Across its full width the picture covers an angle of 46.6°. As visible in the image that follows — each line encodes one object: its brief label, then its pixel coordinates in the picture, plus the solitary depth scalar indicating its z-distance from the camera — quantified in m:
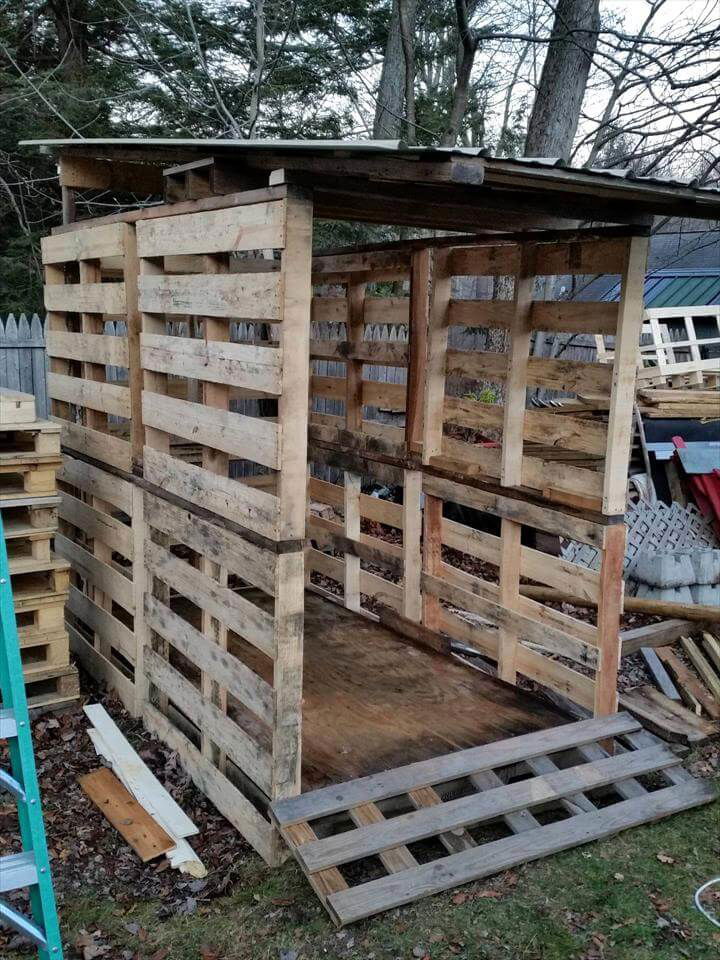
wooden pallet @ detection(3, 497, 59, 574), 4.97
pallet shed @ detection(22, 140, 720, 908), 3.59
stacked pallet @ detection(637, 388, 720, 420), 10.23
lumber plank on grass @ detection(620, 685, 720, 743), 4.98
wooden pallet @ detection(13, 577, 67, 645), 5.08
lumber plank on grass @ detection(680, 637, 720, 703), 5.59
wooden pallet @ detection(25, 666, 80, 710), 5.22
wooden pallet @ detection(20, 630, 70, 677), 5.18
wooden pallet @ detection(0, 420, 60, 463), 4.86
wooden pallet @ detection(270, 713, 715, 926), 3.51
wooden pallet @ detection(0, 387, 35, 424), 4.81
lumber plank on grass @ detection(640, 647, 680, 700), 5.63
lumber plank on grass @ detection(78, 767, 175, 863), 3.98
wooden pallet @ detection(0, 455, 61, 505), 4.88
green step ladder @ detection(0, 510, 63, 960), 2.65
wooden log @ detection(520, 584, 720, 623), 6.41
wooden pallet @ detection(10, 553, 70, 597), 5.04
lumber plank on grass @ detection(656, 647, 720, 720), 5.38
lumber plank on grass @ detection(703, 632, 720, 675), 5.92
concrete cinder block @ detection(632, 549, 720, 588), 7.10
